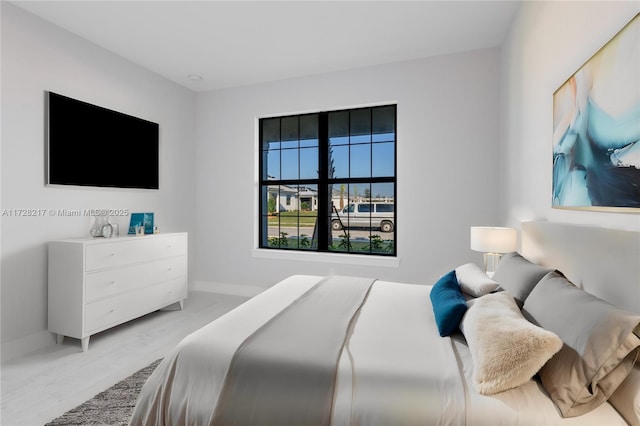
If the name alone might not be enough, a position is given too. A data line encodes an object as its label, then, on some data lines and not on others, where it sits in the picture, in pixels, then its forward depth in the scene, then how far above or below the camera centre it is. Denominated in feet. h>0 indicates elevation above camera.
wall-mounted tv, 9.08 +2.07
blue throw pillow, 4.75 -1.48
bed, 3.18 -1.84
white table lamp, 7.66 -0.67
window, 12.23 +1.22
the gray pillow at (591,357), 3.10 -1.45
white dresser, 8.52 -2.08
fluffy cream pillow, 3.35 -1.52
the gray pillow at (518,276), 5.16 -1.12
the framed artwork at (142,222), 11.05 -0.39
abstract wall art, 3.80 +1.16
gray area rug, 5.59 -3.67
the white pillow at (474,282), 5.60 -1.29
